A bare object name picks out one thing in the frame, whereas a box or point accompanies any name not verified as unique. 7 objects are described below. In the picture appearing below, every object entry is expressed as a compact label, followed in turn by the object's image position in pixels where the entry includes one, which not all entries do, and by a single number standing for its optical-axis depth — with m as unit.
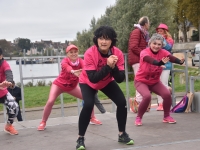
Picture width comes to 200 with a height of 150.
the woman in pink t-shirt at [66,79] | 7.04
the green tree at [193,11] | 45.81
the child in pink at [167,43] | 8.30
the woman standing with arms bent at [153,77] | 7.07
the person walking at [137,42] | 8.07
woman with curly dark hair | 5.04
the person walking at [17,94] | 9.03
